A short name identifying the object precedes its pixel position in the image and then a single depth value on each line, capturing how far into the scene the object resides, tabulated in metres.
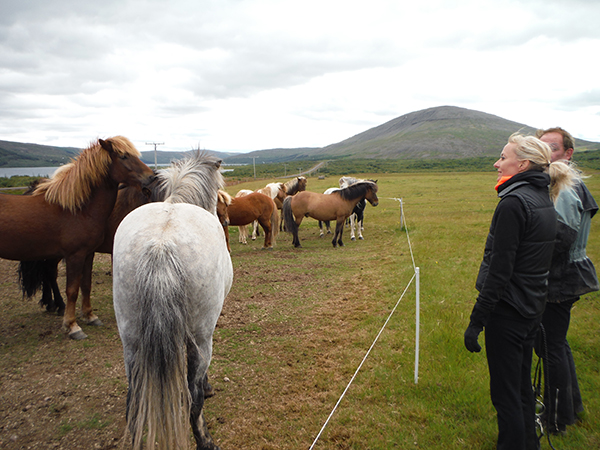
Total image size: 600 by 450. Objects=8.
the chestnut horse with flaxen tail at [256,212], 10.35
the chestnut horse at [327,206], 11.08
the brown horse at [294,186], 14.72
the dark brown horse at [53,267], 5.13
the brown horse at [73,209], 4.18
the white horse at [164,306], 2.10
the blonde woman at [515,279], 2.08
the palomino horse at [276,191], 13.84
